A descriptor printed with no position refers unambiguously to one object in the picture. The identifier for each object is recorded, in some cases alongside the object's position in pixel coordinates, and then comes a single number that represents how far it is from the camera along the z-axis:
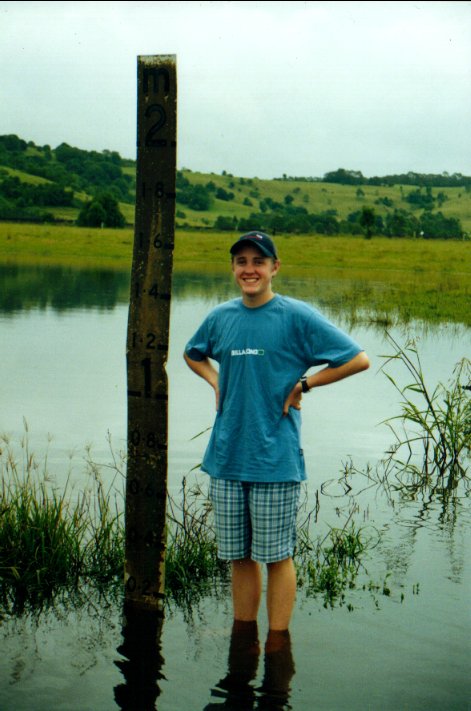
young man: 5.13
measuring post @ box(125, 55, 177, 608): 5.47
